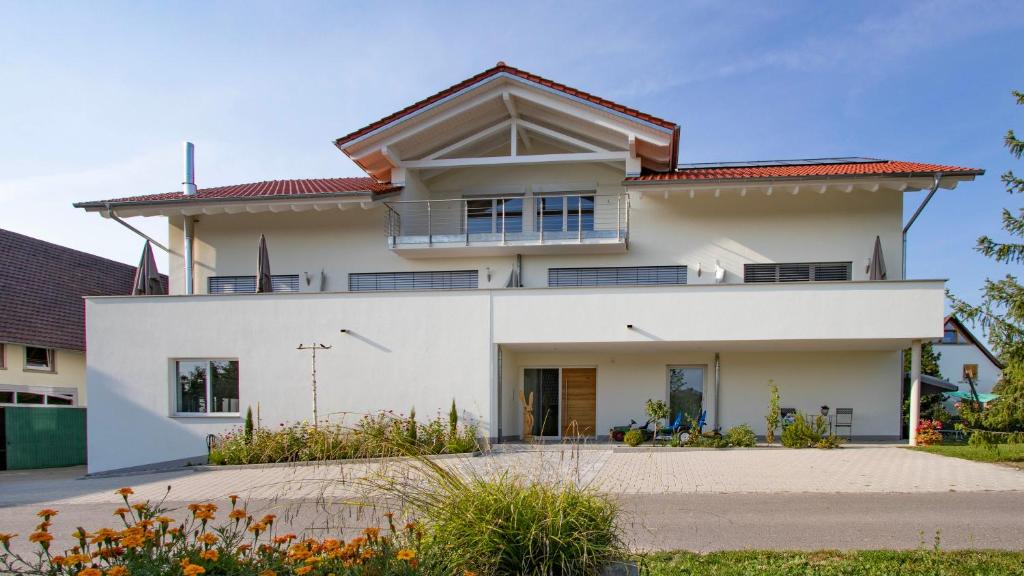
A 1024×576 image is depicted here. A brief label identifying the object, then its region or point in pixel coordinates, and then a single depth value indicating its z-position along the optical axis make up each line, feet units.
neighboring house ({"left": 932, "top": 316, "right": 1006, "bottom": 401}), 112.47
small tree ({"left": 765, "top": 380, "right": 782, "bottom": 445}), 48.29
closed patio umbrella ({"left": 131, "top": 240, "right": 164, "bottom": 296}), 53.52
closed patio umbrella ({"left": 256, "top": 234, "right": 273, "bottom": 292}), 51.90
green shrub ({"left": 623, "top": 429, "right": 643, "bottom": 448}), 47.70
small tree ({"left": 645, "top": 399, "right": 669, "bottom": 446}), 49.78
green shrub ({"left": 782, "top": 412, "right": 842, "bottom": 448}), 47.18
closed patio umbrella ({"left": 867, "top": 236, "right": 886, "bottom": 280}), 48.96
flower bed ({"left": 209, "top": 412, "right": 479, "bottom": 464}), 42.96
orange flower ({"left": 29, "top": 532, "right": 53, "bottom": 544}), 10.72
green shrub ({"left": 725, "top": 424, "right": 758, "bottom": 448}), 47.67
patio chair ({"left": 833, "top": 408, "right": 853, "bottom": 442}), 52.53
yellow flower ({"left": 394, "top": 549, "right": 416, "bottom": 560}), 11.44
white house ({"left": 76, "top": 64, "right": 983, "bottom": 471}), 47.47
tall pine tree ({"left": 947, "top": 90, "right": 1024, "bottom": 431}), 38.55
